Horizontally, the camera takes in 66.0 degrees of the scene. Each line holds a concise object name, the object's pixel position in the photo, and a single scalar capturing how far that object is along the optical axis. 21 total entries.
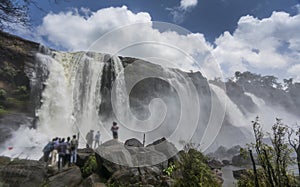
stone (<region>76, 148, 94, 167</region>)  9.47
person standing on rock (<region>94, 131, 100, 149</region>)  12.90
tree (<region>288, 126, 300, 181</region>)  3.91
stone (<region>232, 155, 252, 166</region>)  20.23
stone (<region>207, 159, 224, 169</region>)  17.70
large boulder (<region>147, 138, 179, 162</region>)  10.05
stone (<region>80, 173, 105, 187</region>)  7.30
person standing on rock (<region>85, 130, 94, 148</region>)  13.99
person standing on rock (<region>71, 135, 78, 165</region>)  9.30
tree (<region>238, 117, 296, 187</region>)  3.98
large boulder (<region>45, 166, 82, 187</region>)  7.33
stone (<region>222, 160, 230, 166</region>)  20.83
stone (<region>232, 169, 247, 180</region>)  12.82
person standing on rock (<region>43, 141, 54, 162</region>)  9.50
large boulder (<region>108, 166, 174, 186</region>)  6.94
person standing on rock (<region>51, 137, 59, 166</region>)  9.25
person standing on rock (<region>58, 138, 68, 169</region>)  9.20
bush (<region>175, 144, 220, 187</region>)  4.68
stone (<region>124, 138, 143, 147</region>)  11.77
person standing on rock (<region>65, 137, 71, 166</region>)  9.37
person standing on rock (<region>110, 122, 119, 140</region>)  10.93
